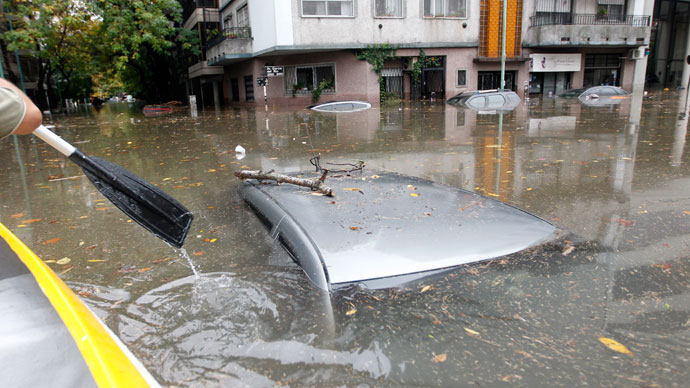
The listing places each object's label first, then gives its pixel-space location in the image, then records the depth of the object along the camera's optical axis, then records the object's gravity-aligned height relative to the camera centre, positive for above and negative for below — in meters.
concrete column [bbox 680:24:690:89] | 32.91 -0.18
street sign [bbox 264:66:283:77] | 24.61 +0.84
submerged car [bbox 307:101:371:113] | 20.53 -1.00
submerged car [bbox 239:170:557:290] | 2.98 -1.05
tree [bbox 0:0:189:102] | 24.23 +3.64
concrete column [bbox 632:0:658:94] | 30.00 +0.86
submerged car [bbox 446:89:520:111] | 18.70 -0.89
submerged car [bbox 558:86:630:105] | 22.80 -0.98
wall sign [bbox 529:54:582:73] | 28.69 +0.88
